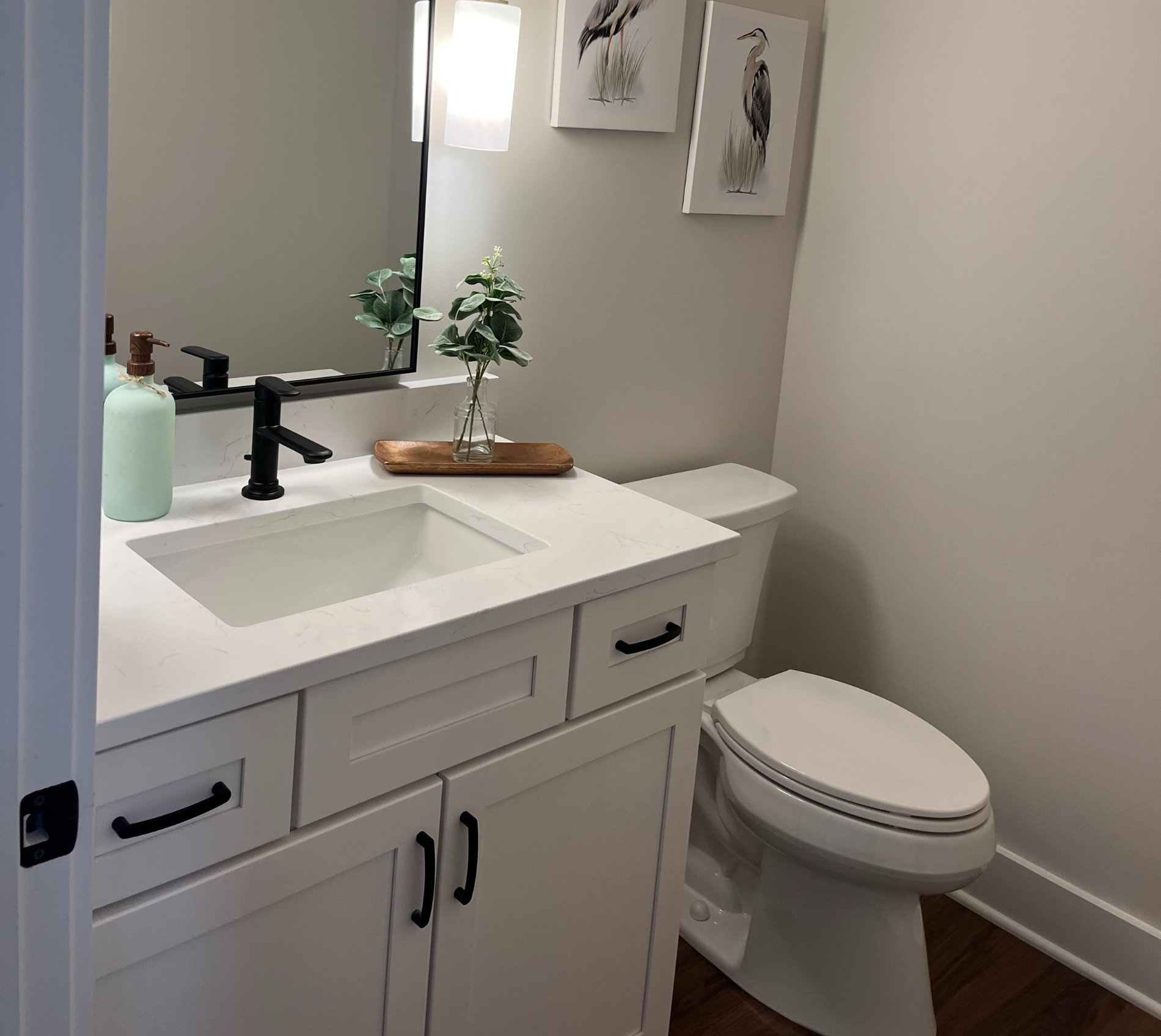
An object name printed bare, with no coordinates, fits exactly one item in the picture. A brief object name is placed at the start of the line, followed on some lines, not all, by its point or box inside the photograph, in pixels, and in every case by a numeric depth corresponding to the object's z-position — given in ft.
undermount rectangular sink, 4.33
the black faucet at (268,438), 4.57
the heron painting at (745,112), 6.40
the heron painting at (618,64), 5.65
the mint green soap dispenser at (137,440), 4.14
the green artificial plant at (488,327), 5.20
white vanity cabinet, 3.30
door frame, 1.81
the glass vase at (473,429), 5.29
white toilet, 5.49
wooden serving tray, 5.12
